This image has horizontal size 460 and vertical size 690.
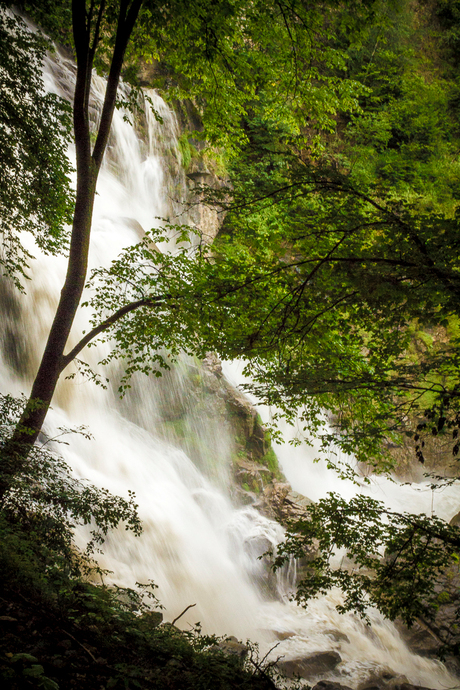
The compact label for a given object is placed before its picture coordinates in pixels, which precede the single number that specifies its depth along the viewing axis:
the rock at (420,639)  8.09
